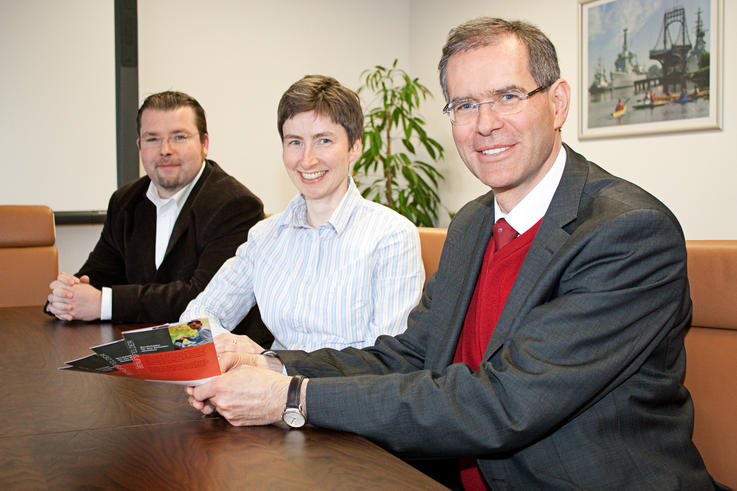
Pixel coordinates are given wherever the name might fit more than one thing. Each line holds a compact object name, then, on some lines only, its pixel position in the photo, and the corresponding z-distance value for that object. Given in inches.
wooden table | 37.1
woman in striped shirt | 76.9
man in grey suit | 44.9
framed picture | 145.3
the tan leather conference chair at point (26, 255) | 126.0
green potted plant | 204.7
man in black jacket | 94.4
